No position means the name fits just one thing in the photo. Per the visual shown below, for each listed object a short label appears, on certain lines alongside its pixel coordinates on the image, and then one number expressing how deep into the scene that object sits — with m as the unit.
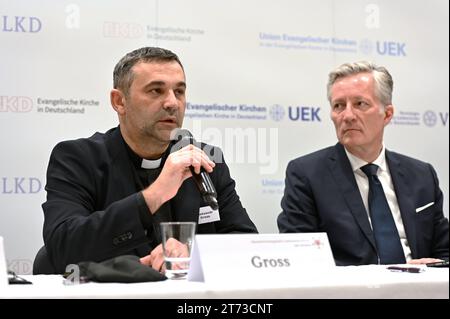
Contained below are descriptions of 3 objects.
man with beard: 2.87
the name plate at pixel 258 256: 2.51
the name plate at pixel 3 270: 2.50
